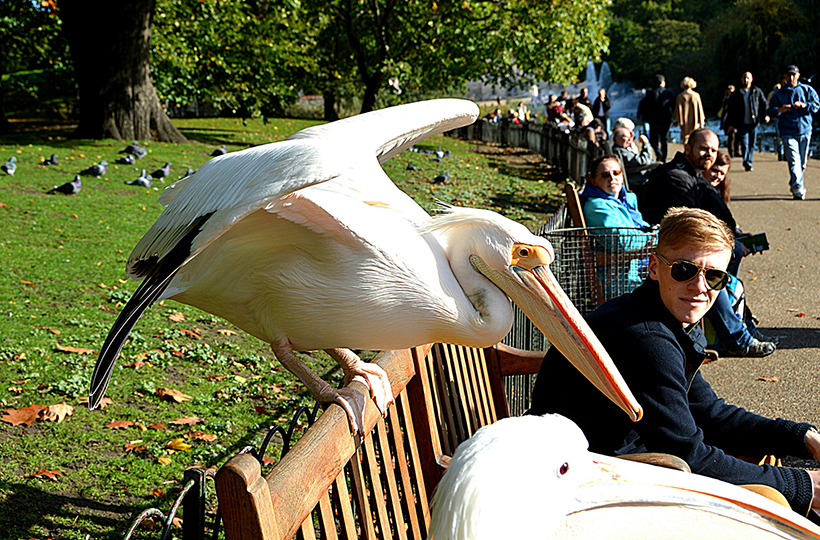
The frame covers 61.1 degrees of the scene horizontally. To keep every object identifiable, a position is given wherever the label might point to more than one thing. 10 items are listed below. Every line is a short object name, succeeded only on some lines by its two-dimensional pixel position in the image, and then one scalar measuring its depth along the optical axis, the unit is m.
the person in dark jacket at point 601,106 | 18.72
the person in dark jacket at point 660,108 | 14.88
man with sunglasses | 2.47
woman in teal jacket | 4.68
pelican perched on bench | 2.11
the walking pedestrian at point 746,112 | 14.88
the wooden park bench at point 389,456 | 1.31
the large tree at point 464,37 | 18.58
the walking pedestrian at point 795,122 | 11.58
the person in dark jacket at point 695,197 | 4.81
